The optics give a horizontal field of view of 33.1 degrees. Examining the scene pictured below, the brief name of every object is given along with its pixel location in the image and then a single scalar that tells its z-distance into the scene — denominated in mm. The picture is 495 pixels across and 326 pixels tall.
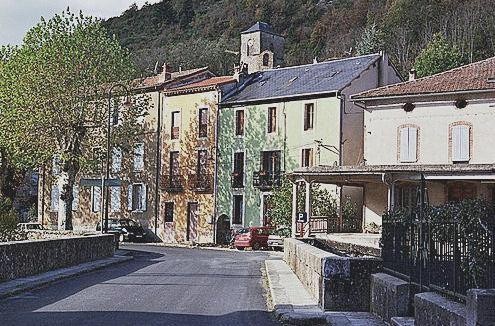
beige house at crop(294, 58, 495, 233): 35438
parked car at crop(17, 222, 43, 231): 54734
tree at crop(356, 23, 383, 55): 69000
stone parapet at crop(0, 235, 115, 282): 19141
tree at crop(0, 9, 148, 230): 43688
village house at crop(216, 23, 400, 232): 45156
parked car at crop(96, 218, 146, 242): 51062
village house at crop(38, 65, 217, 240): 54719
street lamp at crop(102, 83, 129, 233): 32894
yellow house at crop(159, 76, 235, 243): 51688
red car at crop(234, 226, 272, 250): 42875
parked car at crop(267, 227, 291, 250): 42469
